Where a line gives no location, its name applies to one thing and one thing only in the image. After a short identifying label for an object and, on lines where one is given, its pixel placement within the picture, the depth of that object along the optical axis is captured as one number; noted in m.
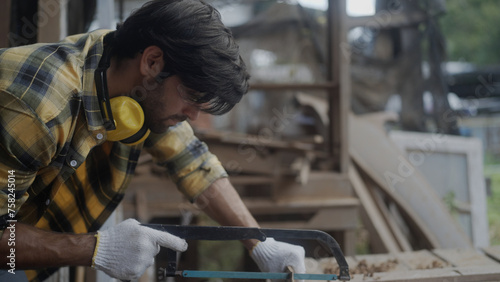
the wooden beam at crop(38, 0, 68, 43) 2.57
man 1.42
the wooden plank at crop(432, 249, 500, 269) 2.09
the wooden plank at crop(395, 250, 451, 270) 2.11
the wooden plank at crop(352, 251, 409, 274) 2.09
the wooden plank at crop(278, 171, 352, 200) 3.97
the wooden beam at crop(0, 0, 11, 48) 2.44
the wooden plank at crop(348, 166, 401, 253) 4.10
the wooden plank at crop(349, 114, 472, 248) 4.37
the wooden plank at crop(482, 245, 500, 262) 2.14
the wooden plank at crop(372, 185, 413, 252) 4.25
